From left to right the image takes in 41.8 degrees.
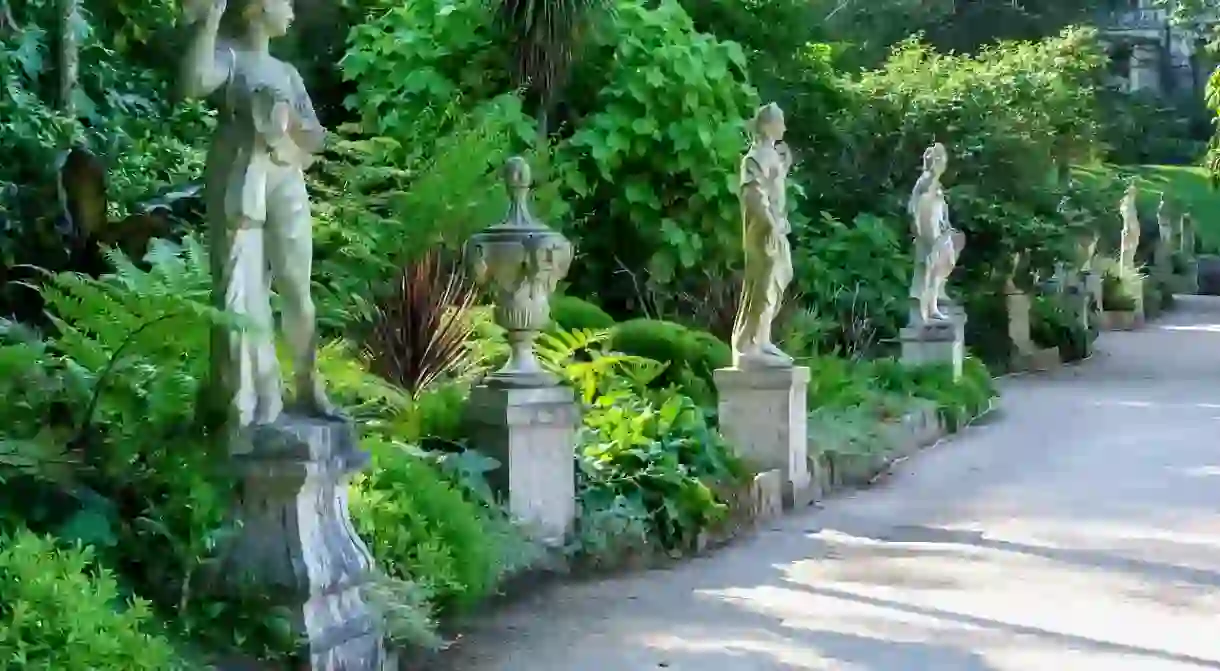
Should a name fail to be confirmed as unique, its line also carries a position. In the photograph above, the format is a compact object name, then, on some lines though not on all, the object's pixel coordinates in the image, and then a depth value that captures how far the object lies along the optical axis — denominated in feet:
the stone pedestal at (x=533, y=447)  22.66
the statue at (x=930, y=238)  48.98
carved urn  23.29
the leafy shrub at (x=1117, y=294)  90.38
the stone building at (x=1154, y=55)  145.18
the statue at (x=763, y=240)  29.60
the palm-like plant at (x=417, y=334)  29.81
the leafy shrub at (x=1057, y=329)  68.39
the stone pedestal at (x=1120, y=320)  89.20
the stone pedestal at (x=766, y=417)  30.22
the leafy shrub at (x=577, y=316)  35.42
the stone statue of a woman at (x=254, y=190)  15.02
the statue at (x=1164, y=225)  117.60
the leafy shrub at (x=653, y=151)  43.06
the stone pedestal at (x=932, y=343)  49.16
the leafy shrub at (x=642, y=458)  24.70
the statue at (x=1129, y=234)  96.73
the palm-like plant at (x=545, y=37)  40.63
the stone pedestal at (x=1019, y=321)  63.42
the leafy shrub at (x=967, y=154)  59.06
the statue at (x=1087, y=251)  69.26
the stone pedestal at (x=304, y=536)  15.23
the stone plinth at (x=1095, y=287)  81.26
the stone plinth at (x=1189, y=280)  118.73
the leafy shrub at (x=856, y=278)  53.52
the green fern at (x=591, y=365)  29.71
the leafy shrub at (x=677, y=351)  33.94
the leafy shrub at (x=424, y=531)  18.15
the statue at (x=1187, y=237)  124.16
